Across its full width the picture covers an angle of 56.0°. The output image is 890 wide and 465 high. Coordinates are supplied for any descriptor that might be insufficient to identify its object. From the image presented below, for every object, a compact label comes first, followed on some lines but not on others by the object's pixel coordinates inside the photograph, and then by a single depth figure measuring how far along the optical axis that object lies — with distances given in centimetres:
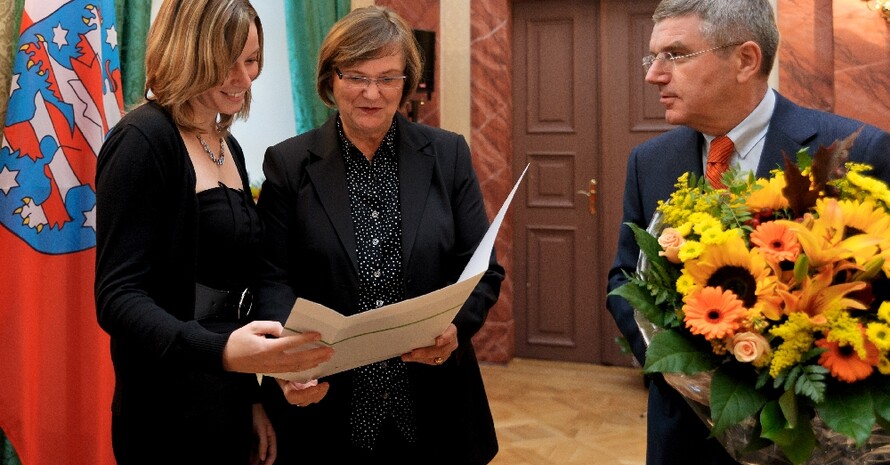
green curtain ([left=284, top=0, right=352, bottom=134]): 493
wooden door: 608
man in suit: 160
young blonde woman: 140
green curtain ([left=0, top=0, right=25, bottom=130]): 234
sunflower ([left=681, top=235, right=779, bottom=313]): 108
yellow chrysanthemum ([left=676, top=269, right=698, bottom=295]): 115
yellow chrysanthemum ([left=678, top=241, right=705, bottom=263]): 113
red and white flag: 237
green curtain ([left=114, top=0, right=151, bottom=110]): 291
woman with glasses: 179
